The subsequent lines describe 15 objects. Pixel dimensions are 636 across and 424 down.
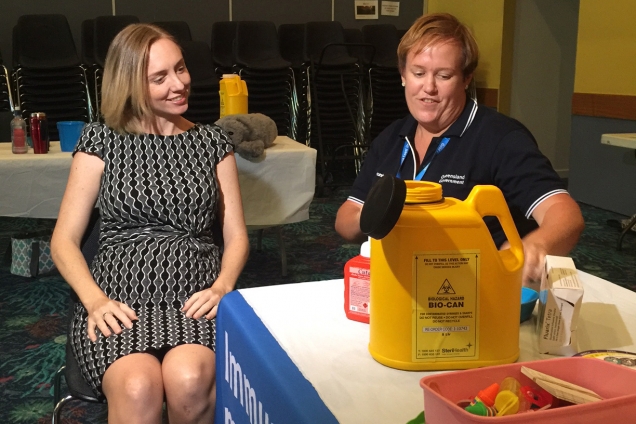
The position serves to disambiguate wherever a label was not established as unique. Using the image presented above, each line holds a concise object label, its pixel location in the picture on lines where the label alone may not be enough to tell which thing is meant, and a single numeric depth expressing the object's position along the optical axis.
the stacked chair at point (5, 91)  5.11
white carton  0.98
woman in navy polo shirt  1.54
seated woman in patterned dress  1.52
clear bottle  2.94
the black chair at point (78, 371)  1.53
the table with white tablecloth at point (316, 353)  0.86
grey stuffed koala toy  2.93
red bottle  1.11
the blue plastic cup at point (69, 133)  3.01
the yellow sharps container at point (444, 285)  0.88
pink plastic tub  0.64
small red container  2.93
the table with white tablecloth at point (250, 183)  2.91
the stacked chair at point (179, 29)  5.64
